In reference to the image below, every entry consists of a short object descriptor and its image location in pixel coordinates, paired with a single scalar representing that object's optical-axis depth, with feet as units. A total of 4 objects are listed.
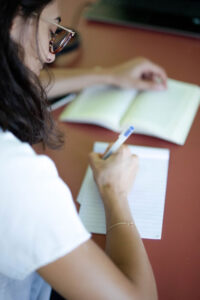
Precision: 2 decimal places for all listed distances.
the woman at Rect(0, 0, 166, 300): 1.81
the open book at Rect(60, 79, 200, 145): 3.26
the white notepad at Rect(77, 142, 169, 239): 2.63
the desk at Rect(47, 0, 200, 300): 2.43
